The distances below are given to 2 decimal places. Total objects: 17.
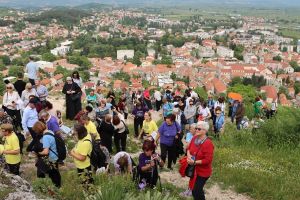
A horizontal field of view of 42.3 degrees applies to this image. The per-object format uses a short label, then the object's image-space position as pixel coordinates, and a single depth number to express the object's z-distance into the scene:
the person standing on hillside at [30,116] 6.29
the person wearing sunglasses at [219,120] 8.33
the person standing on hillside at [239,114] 9.80
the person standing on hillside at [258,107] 11.06
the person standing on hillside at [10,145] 5.10
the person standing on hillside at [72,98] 8.73
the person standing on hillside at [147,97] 10.94
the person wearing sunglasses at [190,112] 8.80
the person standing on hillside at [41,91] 8.05
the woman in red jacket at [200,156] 4.52
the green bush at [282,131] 8.48
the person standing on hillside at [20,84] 8.04
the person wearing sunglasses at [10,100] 7.12
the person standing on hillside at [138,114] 8.73
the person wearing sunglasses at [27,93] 7.42
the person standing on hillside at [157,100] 12.15
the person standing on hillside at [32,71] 9.17
